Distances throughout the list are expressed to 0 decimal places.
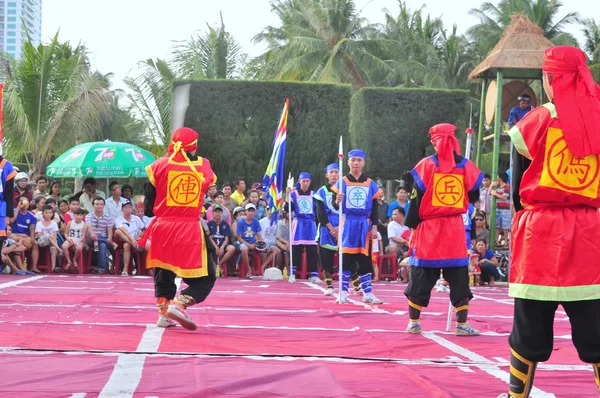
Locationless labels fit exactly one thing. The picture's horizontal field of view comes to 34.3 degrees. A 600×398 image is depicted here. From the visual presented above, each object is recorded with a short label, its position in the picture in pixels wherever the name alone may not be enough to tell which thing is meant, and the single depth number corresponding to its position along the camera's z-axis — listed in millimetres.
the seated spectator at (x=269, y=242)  18797
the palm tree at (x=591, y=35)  49312
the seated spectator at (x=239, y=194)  20119
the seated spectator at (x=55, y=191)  19828
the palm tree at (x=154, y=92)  37375
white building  174625
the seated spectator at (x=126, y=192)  19078
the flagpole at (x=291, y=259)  17081
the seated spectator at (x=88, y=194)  19531
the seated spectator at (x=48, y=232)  17531
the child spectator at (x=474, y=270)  17266
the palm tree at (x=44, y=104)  28922
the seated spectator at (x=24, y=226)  17156
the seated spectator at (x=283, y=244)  18859
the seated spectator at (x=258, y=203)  19484
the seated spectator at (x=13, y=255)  16969
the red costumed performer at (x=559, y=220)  4734
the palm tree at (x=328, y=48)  41656
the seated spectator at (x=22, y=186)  17953
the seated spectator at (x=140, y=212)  18547
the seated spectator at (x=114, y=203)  18203
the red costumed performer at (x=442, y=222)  8508
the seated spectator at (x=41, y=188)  19350
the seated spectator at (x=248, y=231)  18359
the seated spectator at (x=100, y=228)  17969
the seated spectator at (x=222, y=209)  18011
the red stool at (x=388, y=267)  18531
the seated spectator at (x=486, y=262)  17688
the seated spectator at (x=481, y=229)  18367
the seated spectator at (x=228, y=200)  19406
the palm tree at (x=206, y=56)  37812
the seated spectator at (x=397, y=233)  17984
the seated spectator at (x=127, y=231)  17906
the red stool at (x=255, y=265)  18453
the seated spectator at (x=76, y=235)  17781
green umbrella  20641
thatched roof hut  18578
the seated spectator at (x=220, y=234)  18031
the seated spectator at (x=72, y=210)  18089
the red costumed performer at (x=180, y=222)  8680
